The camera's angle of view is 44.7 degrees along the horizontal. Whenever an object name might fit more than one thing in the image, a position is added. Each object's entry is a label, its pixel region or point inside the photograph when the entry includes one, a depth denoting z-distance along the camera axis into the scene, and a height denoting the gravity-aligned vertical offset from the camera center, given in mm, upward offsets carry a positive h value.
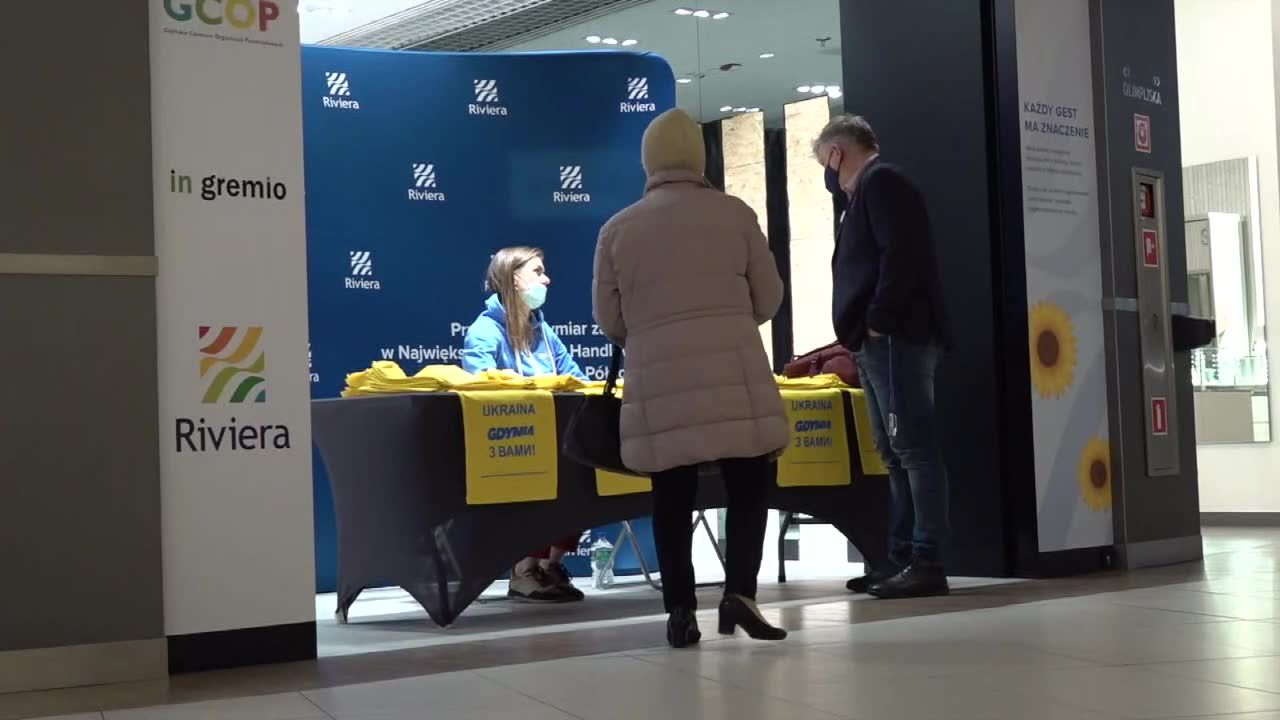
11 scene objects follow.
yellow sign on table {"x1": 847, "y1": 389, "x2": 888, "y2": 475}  6371 -188
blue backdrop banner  8062 +1207
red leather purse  6582 +126
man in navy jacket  5582 +250
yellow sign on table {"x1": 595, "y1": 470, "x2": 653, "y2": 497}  5715 -308
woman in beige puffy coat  4277 +134
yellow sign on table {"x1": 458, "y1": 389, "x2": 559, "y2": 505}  5375 -142
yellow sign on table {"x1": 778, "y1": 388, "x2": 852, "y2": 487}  6180 -192
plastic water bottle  7164 -764
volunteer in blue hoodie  7008 +381
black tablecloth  5348 -361
